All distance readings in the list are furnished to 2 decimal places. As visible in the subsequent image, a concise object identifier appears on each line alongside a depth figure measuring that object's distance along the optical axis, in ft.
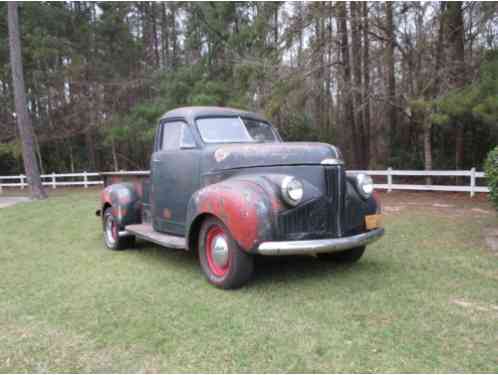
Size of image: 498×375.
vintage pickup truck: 12.07
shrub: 20.17
